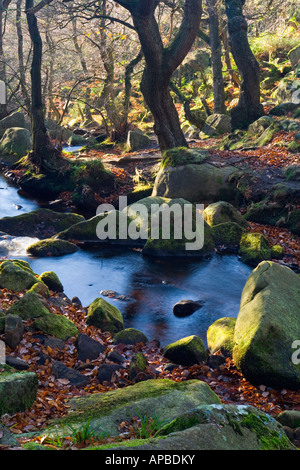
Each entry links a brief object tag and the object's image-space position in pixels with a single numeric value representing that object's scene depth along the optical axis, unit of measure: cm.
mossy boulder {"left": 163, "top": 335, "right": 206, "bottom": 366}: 802
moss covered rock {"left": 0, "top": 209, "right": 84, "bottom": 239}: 1552
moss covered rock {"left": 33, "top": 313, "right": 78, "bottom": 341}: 800
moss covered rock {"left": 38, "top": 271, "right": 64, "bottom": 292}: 1111
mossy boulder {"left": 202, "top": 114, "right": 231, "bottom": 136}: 2589
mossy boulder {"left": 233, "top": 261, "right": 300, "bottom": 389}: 705
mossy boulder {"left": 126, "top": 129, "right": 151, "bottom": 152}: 2558
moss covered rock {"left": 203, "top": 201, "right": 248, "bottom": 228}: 1481
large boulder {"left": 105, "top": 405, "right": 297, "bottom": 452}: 289
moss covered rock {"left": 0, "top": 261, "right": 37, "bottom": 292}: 984
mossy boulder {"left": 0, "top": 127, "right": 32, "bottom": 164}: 2648
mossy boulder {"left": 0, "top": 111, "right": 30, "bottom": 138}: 3014
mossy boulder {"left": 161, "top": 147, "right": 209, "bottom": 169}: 1675
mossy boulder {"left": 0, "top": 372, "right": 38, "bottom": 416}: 484
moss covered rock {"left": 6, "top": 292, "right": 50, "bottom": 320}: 816
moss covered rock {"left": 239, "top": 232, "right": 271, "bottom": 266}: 1296
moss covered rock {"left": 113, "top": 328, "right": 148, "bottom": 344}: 865
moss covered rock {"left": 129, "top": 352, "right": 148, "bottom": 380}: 716
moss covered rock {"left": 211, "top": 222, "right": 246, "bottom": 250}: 1416
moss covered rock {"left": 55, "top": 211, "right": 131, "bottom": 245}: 1492
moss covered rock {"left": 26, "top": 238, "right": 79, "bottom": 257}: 1391
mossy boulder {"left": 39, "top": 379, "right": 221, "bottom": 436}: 458
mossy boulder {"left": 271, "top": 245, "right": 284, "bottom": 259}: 1313
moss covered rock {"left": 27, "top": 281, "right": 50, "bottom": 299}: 971
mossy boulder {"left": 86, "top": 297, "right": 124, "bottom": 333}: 922
